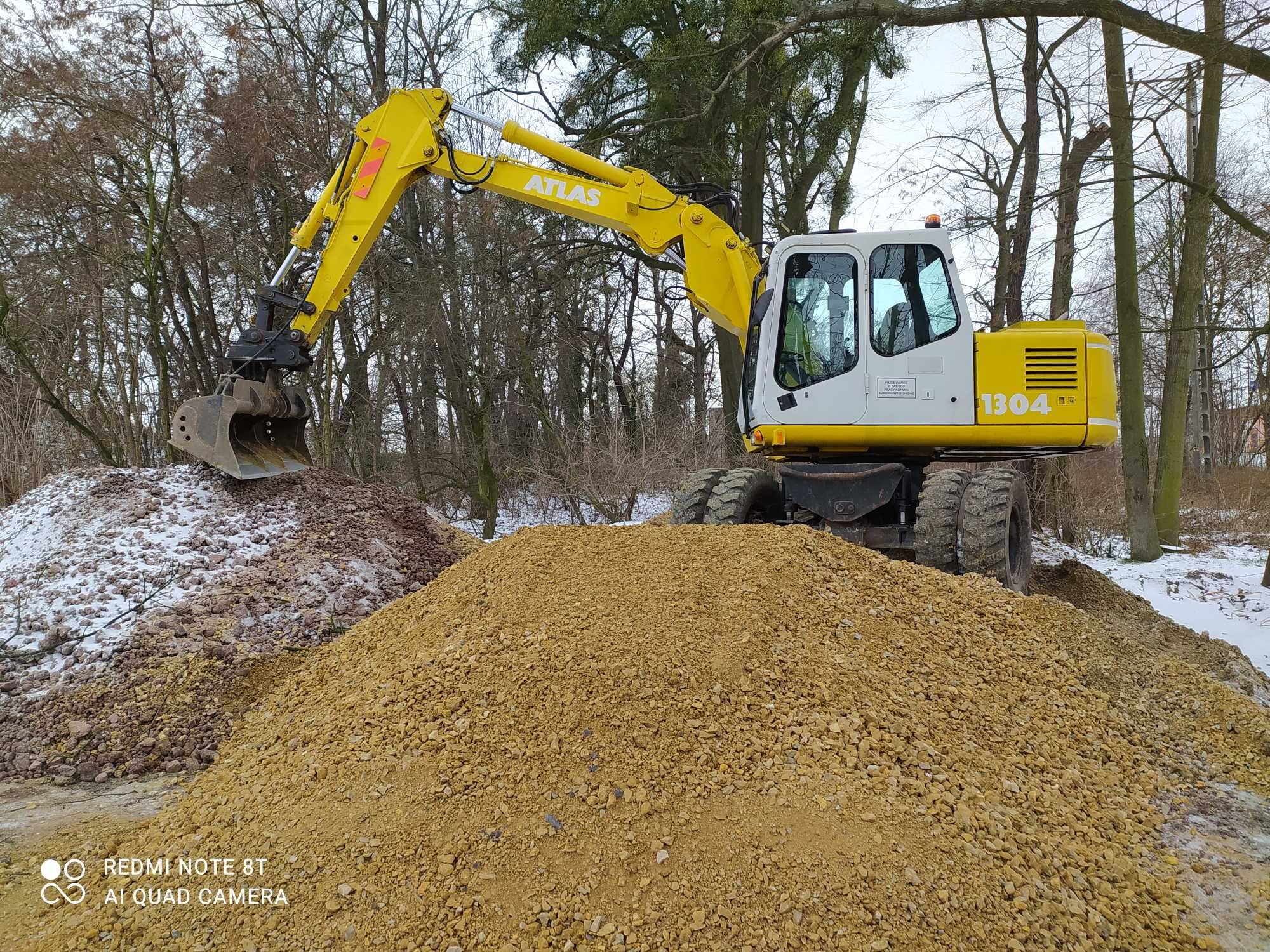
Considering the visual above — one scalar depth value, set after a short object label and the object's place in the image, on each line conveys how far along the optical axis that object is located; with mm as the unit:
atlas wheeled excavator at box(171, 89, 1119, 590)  5172
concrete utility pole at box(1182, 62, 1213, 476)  20125
